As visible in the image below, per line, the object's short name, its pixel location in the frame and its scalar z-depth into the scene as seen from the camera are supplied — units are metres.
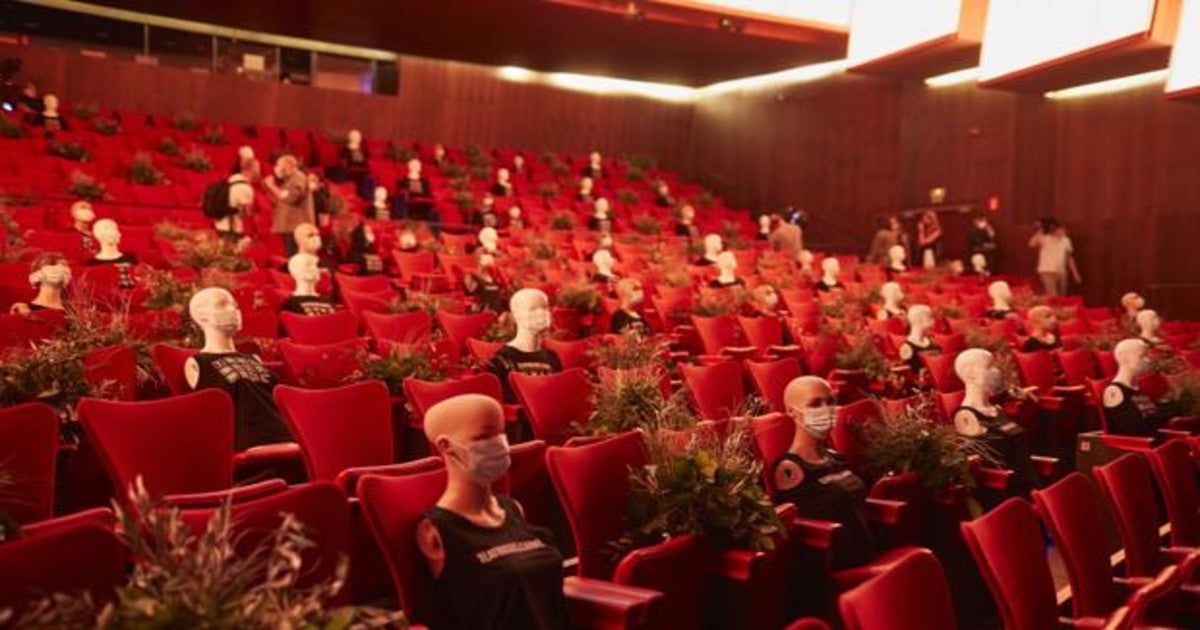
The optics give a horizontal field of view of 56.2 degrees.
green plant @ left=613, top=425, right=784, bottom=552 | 2.88
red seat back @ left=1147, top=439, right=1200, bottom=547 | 3.42
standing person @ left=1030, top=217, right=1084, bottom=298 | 12.20
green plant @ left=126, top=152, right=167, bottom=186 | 10.09
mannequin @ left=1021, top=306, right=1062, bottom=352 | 7.77
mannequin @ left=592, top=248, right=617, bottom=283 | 8.30
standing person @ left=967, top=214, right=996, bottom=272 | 13.03
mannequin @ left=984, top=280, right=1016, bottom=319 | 9.16
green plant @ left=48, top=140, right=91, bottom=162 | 10.45
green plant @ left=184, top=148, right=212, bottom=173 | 11.01
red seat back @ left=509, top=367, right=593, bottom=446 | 4.00
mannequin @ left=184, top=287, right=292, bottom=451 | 3.63
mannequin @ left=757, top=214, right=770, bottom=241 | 13.53
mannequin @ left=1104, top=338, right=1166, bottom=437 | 5.34
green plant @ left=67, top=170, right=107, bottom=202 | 8.81
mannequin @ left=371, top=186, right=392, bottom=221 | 11.01
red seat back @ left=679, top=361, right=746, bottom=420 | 4.68
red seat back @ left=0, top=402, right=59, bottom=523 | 2.57
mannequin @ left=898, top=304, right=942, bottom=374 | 6.76
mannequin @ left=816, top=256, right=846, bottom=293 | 9.66
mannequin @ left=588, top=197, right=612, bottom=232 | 12.37
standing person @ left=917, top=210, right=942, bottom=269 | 13.35
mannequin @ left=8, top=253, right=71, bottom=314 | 4.76
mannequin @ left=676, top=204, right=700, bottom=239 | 13.14
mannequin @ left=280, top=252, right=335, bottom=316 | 5.54
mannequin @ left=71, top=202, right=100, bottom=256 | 7.00
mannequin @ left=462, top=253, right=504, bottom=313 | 7.44
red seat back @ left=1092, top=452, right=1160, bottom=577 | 3.03
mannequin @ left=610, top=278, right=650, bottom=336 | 6.68
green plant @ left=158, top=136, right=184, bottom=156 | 11.46
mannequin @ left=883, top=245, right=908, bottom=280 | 11.66
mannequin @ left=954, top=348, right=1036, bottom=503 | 4.39
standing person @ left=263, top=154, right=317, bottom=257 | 7.87
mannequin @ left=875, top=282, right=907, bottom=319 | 8.47
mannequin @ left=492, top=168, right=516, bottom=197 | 13.16
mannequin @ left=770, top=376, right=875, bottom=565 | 3.33
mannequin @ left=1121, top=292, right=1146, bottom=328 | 9.34
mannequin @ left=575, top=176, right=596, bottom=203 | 13.89
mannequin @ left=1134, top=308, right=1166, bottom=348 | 7.84
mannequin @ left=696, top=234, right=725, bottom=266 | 10.02
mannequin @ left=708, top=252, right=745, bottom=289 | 8.74
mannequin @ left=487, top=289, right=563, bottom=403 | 4.61
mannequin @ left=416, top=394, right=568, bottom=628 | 2.25
